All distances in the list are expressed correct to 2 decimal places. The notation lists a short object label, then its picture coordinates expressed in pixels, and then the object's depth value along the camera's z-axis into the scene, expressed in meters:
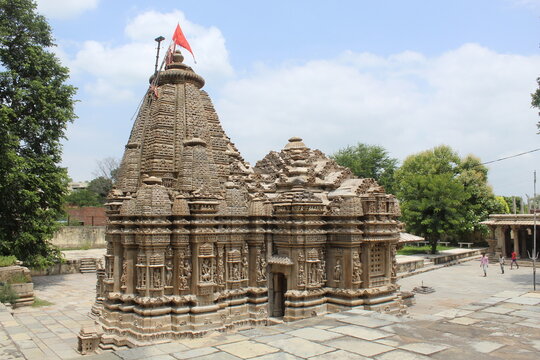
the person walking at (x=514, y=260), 29.78
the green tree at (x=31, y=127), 20.05
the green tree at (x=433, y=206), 34.19
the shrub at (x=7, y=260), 17.81
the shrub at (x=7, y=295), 16.06
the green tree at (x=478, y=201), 40.69
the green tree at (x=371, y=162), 50.34
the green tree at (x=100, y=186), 61.00
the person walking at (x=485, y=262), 25.77
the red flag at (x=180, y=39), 15.40
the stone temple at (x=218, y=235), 11.43
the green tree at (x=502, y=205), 42.25
